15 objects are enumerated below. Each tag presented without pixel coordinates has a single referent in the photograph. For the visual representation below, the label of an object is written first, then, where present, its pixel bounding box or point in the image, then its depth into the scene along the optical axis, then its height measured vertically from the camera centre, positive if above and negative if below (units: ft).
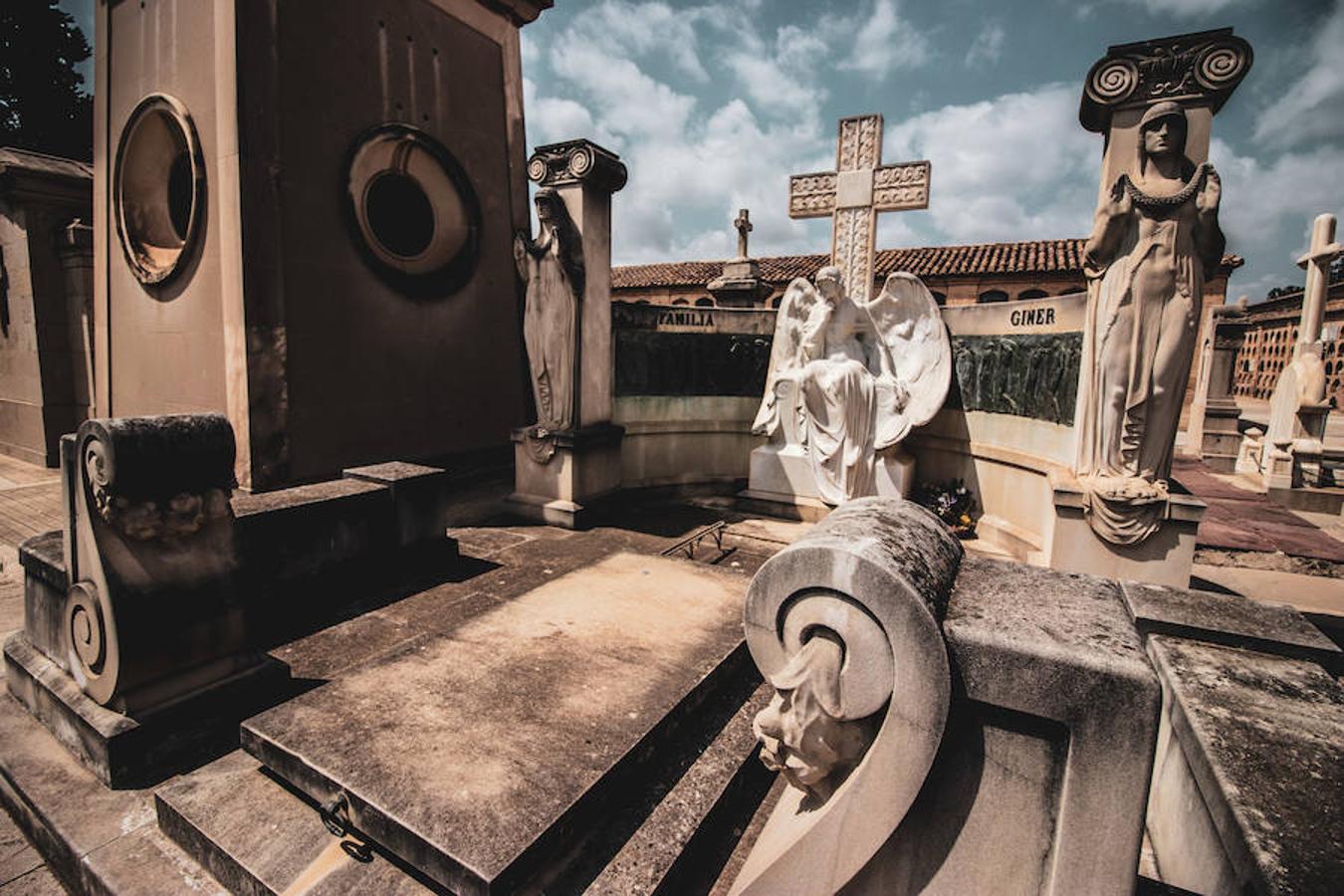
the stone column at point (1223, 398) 32.96 +0.47
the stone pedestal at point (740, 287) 32.78 +5.83
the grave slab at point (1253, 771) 3.97 -2.84
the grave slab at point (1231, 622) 6.50 -2.46
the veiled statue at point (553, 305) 17.61 +2.47
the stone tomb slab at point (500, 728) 6.00 -4.29
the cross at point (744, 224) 35.73 +9.93
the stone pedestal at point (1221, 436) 32.73 -1.61
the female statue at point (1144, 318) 11.66 +1.76
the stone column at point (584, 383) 17.75 +0.14
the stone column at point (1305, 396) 26.14 +0.59
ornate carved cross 23.89 +8.21
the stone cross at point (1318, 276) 29.78 +6.64
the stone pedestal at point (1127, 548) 12.50 -3.05
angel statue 18.84 +0.54
